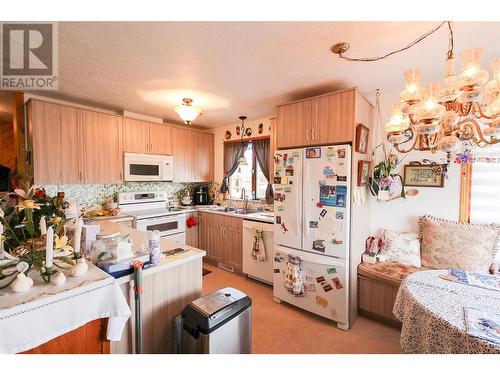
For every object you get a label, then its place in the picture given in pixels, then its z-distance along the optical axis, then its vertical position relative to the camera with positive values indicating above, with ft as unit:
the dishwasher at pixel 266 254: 9.21 -3.30
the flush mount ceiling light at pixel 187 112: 8.20 +2.60
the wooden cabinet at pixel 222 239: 10.62 -3.07
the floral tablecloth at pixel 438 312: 3.24 -2.26
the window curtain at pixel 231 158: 12.89 +1.36
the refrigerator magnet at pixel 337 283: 6.79 -3.24
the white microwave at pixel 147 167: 10.26 +0.64
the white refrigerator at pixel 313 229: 6.75 -1.64
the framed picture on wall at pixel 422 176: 7.53 +0.15
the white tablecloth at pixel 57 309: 2.65 -1.78
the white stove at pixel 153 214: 10.05 -1.65
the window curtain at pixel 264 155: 11.83 +1.40
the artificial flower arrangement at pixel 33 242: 3.18 -1.06
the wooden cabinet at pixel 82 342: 3.14 -2.49
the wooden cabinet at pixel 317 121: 6.75 +2.02
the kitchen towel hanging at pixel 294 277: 7.43 -3.36
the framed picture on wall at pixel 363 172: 7.04 +0.29
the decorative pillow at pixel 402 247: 7.40 -2.37
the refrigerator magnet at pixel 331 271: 6.88 -2.90
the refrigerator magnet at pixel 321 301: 7.06 -3.99
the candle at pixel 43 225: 3.46 -0.74
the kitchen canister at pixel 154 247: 4.36 -1.38
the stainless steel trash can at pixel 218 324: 4.11 -2.91
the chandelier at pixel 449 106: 3.45 +1.36
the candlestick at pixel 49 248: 3.12 -1.01
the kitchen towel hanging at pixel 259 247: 9.26 -2.87
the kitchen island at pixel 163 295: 4.12 -2.48
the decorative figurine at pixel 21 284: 2.95 -1.44
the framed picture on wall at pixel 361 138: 6.77 +1.36
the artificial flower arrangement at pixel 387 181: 7.80 -0.03
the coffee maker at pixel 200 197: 13.51 -1.07
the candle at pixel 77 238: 3.73 -1.02
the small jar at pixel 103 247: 4.08 -1.30
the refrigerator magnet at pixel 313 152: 7.14 +0.92
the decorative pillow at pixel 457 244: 6.43 -2.00
